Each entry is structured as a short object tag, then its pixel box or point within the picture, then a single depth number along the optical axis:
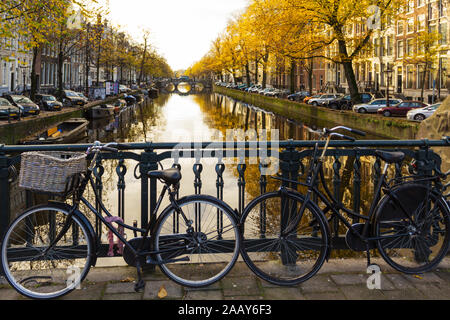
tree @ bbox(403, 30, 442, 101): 33.78
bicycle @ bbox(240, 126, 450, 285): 3.65
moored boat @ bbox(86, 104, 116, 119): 35.44
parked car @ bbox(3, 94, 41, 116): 25.89
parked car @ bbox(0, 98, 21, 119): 23.18
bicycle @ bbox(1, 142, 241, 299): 3.46
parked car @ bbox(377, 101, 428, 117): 30.42
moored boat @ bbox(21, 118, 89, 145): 18.67
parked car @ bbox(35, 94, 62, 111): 32.72
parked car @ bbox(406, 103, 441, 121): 26.05
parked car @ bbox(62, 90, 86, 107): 38.72
